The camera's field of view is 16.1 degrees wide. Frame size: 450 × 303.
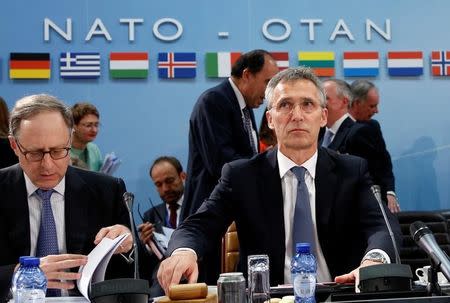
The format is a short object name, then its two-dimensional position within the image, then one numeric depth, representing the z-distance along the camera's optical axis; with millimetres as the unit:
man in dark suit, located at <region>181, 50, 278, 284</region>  8699
